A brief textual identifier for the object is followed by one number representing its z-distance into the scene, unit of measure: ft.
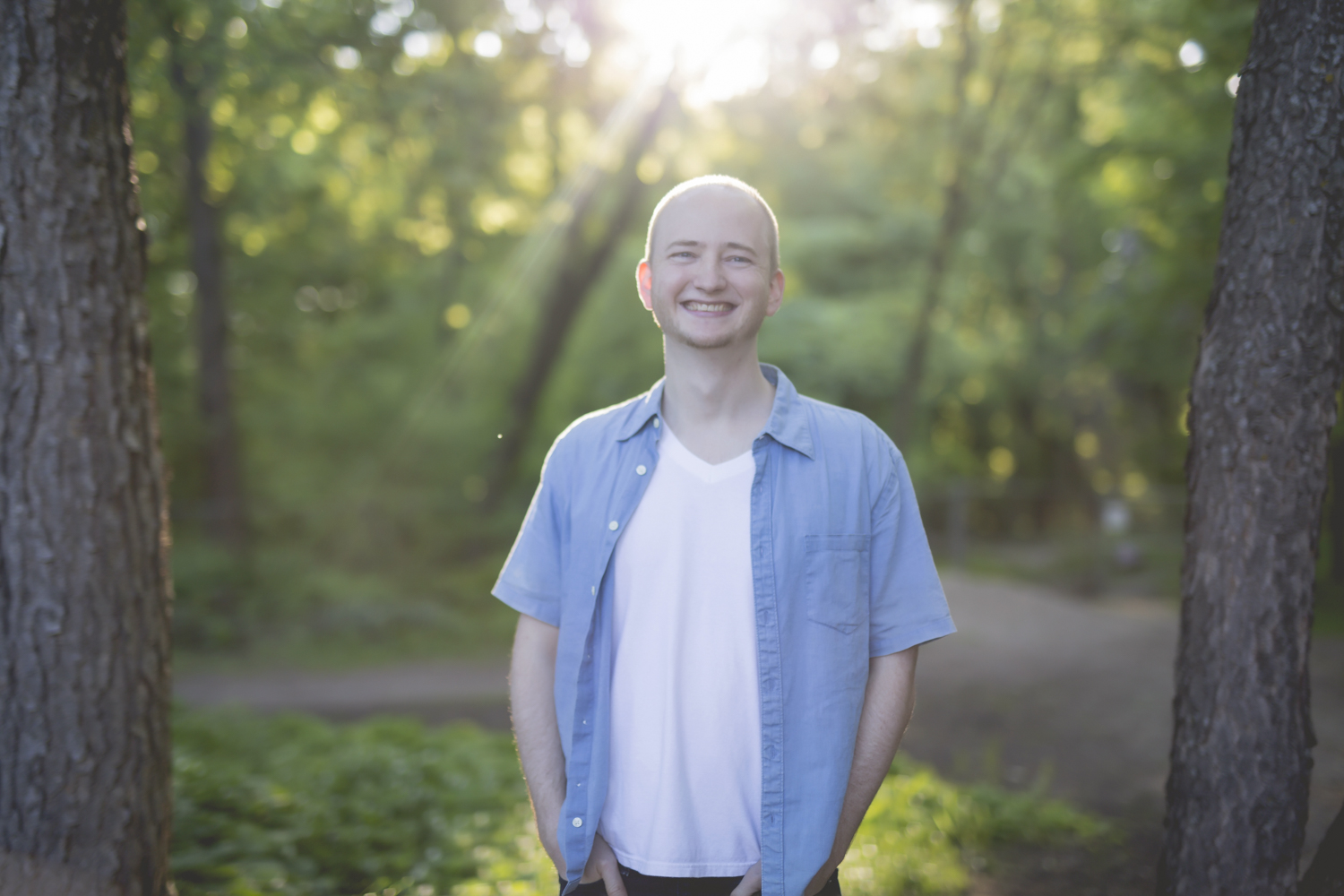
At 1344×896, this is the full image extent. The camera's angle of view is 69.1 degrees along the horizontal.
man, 6.88
